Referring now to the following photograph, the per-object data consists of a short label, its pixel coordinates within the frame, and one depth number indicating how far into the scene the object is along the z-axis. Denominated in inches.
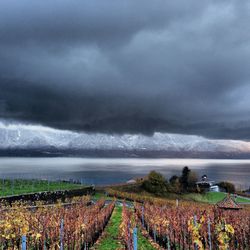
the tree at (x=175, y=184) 2265.3
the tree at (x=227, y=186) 2848.9
